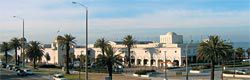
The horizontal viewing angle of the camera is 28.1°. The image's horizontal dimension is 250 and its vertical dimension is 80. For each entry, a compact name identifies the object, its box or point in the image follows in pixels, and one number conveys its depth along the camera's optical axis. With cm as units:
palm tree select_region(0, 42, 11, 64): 12875
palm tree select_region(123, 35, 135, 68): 11538
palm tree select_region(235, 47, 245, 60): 12172
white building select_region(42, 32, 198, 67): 11043
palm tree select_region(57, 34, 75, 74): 8656
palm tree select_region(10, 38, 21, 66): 12262
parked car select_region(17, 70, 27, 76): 8371
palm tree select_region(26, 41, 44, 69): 10300
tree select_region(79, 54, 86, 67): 10688
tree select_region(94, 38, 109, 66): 11688
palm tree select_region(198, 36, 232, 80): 6419
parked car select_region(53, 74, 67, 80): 6938
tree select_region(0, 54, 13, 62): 16262
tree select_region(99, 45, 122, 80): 6181
